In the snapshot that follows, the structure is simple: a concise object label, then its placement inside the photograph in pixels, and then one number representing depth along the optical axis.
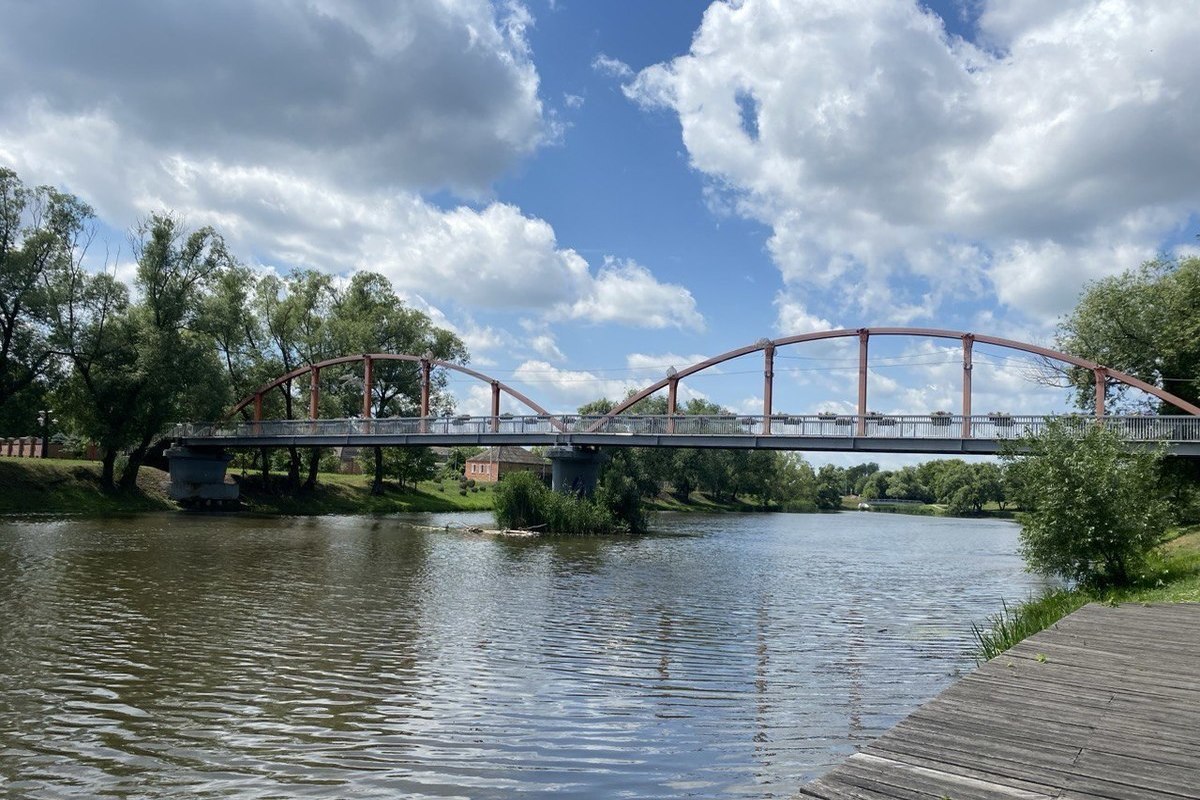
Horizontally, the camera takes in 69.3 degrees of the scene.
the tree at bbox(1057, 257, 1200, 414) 40.59
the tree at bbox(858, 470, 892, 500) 197.00
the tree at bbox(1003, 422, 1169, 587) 19.48
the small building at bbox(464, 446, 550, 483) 113.25
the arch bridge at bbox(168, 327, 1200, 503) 39.78
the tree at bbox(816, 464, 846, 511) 141.38
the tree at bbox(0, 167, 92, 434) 47.25
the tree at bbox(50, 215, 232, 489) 50.69
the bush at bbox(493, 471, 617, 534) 46.53
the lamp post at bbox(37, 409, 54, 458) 61.31
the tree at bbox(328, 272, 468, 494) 69.75
